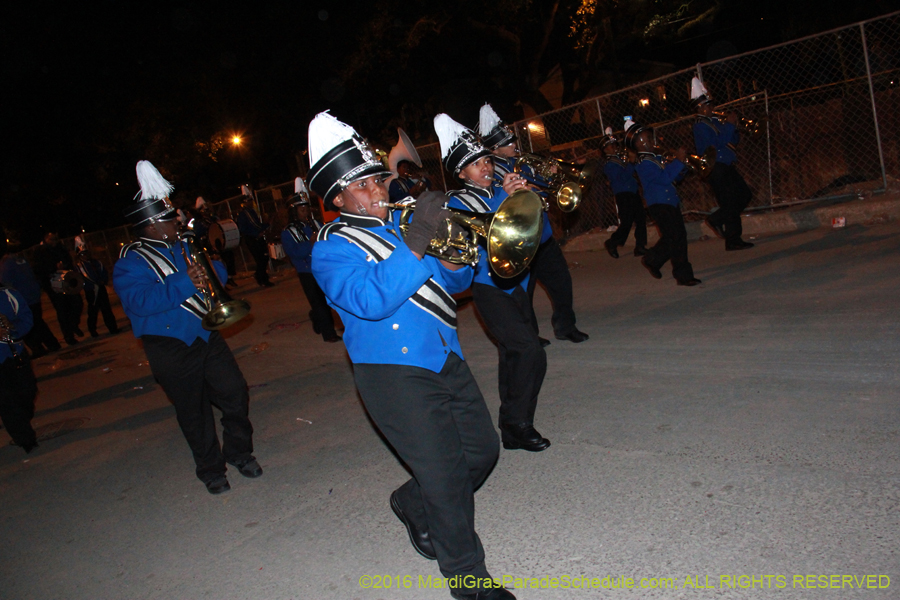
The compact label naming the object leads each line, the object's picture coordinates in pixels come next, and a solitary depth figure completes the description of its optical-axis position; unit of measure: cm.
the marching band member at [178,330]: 453
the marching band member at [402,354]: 289
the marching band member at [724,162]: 883
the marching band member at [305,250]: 866
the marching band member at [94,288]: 1396
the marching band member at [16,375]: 660
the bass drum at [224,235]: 1814
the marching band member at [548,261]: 597
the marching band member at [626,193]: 1033
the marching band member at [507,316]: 434
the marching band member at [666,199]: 777
